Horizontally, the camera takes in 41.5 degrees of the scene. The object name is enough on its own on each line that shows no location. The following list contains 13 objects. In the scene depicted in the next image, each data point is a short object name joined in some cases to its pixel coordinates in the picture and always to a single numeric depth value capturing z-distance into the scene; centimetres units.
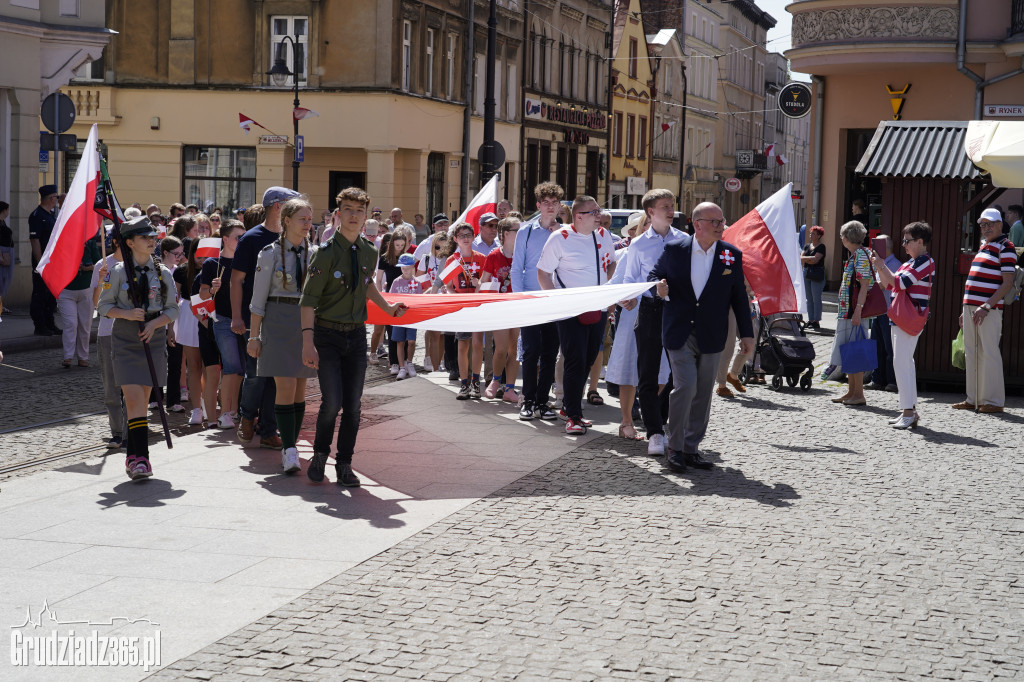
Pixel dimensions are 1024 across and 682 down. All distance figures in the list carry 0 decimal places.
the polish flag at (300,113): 3347
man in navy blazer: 948
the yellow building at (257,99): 3675
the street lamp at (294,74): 3338
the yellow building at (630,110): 6169
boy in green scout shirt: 867
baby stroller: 1489
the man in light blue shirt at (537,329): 1166
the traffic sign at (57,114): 2000
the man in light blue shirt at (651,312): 1012
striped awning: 1497
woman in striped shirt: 1212
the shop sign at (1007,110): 2731
